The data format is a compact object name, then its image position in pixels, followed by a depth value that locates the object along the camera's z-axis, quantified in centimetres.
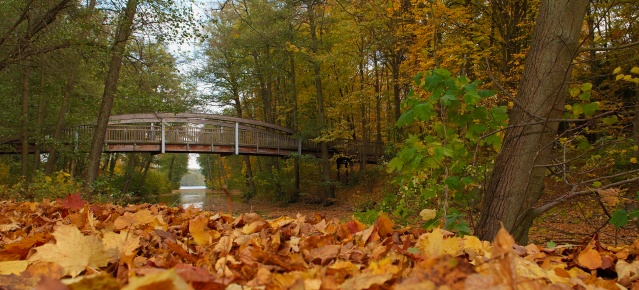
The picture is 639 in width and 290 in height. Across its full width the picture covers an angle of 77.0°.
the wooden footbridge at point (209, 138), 1830
